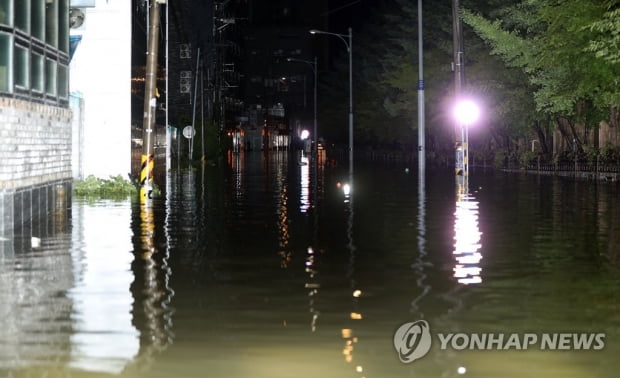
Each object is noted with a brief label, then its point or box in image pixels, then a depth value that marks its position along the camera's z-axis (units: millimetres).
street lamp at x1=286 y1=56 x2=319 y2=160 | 91988
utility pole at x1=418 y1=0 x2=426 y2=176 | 52194
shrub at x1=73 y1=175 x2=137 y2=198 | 33094
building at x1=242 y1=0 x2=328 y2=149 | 192250
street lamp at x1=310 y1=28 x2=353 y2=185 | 87038
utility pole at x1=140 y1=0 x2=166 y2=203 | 31656
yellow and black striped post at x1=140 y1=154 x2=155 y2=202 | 31766
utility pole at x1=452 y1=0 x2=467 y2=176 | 43781
